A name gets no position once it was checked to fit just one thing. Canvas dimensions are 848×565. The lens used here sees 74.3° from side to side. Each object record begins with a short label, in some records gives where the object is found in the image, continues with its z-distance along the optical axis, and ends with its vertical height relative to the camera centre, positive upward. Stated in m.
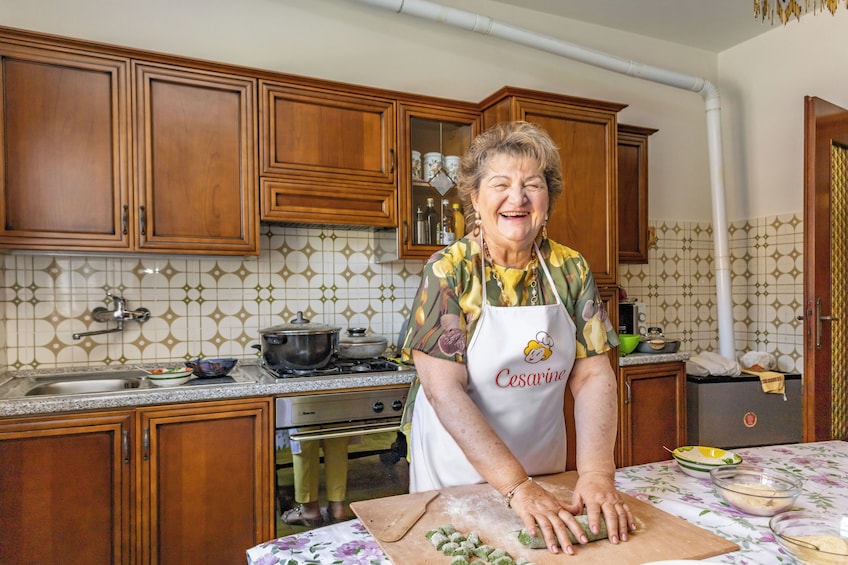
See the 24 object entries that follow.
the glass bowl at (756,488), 1.01 -0.39
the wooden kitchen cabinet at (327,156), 2.44 +0.59
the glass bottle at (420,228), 2.75 +0.28
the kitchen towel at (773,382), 3.14 -0.58
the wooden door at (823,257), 2.85 +0.12
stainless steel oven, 2.19 -0.58
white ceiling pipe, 3.16 +1.22
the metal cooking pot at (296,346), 2.31 -0.25
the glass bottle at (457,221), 2.87 +0.32
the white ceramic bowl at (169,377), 2.12 -0.34
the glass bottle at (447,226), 2.83 +0.30
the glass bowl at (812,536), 0.81 -0.40
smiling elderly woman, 1.25 -0.12
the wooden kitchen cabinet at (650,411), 2.95 -0.70
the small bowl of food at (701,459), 1.22 -0.40
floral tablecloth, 0.89 -0.43
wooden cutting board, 0.87 -0.42
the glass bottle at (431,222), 2.79 +0.31
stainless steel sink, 2.21 -0.39
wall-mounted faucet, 2.46 -0.11
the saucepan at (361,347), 2.62 -0.29
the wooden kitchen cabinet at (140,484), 1.84 -0.69
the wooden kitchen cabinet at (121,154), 2.08 +0.53
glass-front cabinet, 2.70 +0.58
